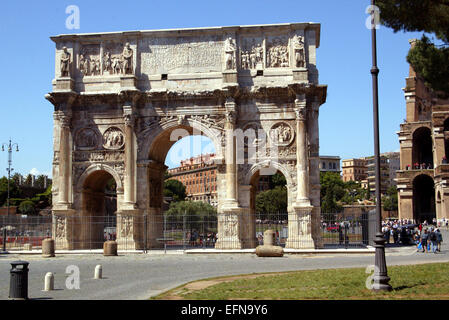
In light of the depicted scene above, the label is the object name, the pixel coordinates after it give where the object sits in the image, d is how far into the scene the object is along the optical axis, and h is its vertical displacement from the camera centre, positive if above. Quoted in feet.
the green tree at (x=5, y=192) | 254.88 +9.02
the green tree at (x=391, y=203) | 321.13 +2.74
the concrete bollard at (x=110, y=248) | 82.43 -5.06
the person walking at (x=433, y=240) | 85.10 -4.63
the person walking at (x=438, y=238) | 87.32 -4.47
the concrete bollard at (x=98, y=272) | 50.47 -5.12
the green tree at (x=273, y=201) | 223.69 +3.53
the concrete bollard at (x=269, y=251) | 77.10 -5.36
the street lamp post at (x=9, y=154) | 174.92 +17.21
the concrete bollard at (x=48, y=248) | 82.99 -4.99
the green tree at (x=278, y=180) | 280.72 +13.89
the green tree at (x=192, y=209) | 178.41 +0.52
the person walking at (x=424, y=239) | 89.06 -4.69
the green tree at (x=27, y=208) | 225.35 +1.79
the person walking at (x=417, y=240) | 91.91 -5.98
